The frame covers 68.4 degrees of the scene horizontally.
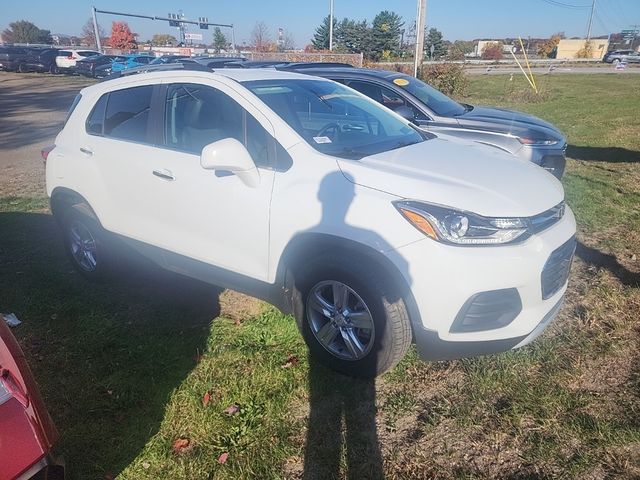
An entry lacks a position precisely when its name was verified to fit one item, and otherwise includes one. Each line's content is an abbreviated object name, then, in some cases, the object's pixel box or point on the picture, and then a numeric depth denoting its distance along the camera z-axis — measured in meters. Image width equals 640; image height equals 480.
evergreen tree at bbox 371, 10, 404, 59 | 65.00
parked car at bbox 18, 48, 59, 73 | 32.35
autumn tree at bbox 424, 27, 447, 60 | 66.53
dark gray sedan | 5.99
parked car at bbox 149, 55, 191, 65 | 23.08
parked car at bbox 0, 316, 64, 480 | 1.50
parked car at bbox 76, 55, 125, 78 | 28.50
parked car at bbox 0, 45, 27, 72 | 33.19
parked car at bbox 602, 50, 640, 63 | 48.44
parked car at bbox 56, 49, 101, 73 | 30.73
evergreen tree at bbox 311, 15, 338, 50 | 69.62
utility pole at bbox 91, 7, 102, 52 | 38.61
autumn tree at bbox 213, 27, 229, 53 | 79.21
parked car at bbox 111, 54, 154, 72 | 26.64
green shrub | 18.34
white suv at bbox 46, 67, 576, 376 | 2.47
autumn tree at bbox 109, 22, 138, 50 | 71.19
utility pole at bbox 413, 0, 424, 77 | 17.94
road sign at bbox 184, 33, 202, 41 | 58.66
